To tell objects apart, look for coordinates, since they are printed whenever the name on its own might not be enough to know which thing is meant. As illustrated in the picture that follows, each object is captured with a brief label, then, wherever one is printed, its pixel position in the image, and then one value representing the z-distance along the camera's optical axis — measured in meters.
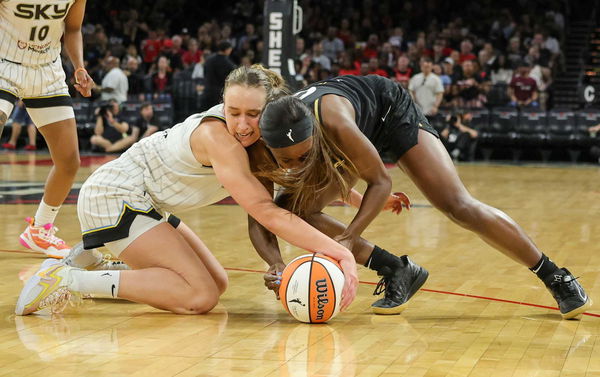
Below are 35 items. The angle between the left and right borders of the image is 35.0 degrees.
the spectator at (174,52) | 18.23
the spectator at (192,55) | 18.31
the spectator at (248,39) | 19.16
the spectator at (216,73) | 13.17
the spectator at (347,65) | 17.12
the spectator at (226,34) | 19.48
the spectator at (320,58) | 17.70
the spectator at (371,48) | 18.09
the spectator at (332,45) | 18.70
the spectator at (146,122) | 15.92
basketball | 3.86
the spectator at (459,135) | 15.42
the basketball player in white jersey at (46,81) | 5.39
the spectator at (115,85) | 16.31
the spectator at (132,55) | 18.55
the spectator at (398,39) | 18.56
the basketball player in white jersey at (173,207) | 3.94
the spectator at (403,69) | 16.31
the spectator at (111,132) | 15.83
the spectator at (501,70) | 16.37
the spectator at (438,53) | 17.20
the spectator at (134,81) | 17.53
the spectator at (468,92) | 15.76
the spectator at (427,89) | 15.42
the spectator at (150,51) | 19.38
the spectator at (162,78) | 17.42
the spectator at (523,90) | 15.62
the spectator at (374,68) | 16.44
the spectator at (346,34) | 19.17
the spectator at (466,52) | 17.03
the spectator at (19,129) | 16.75
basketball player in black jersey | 3.83
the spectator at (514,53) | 16.39
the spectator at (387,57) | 16.91
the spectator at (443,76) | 15.91
